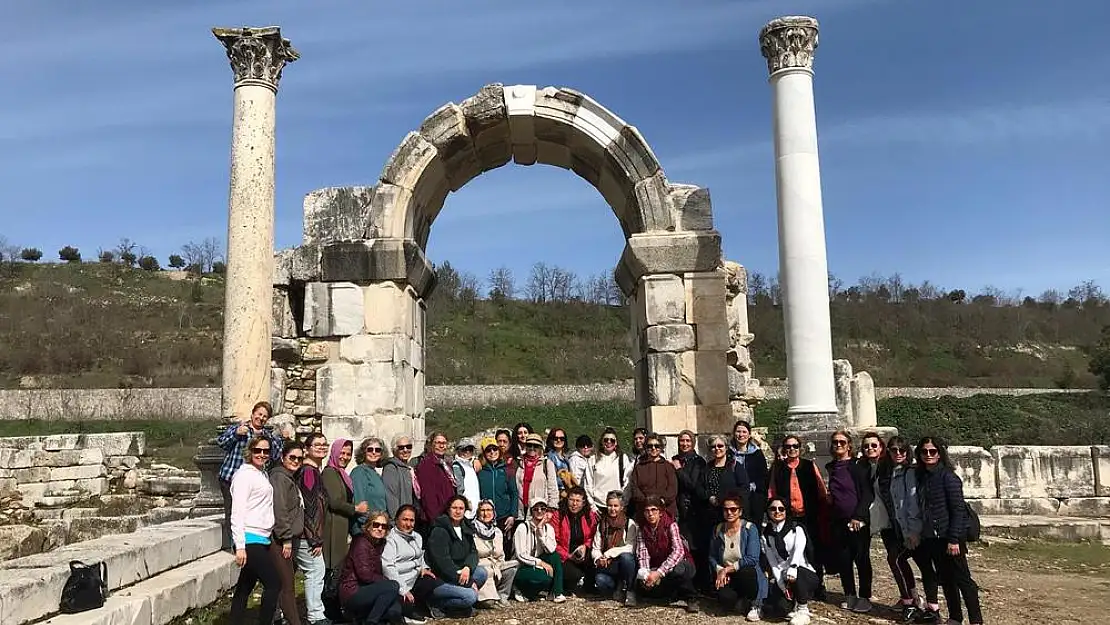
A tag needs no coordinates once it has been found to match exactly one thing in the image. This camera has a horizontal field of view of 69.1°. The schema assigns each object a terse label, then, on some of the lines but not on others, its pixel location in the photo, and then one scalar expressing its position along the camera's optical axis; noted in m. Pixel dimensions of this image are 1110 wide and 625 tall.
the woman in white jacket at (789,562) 6.00
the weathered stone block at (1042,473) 14.70
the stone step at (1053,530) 12.16
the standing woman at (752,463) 6.57
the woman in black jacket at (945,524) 5.73
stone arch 8.21
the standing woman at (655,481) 6.68
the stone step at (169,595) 5.02
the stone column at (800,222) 12.26
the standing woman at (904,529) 5.98
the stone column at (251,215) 9.53
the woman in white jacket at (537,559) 6.62
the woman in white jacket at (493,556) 6.53
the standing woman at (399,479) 6.42
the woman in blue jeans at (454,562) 6.14
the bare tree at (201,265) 68.80
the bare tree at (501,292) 62.89
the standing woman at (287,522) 5.43
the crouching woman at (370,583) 5.80
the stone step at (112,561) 4.51
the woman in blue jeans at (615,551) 6.62
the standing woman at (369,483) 6.32
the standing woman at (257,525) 5.29
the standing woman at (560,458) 7.16
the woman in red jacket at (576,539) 6.79
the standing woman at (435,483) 6.63
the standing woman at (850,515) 6.34
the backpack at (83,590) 4.86
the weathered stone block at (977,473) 14.59
